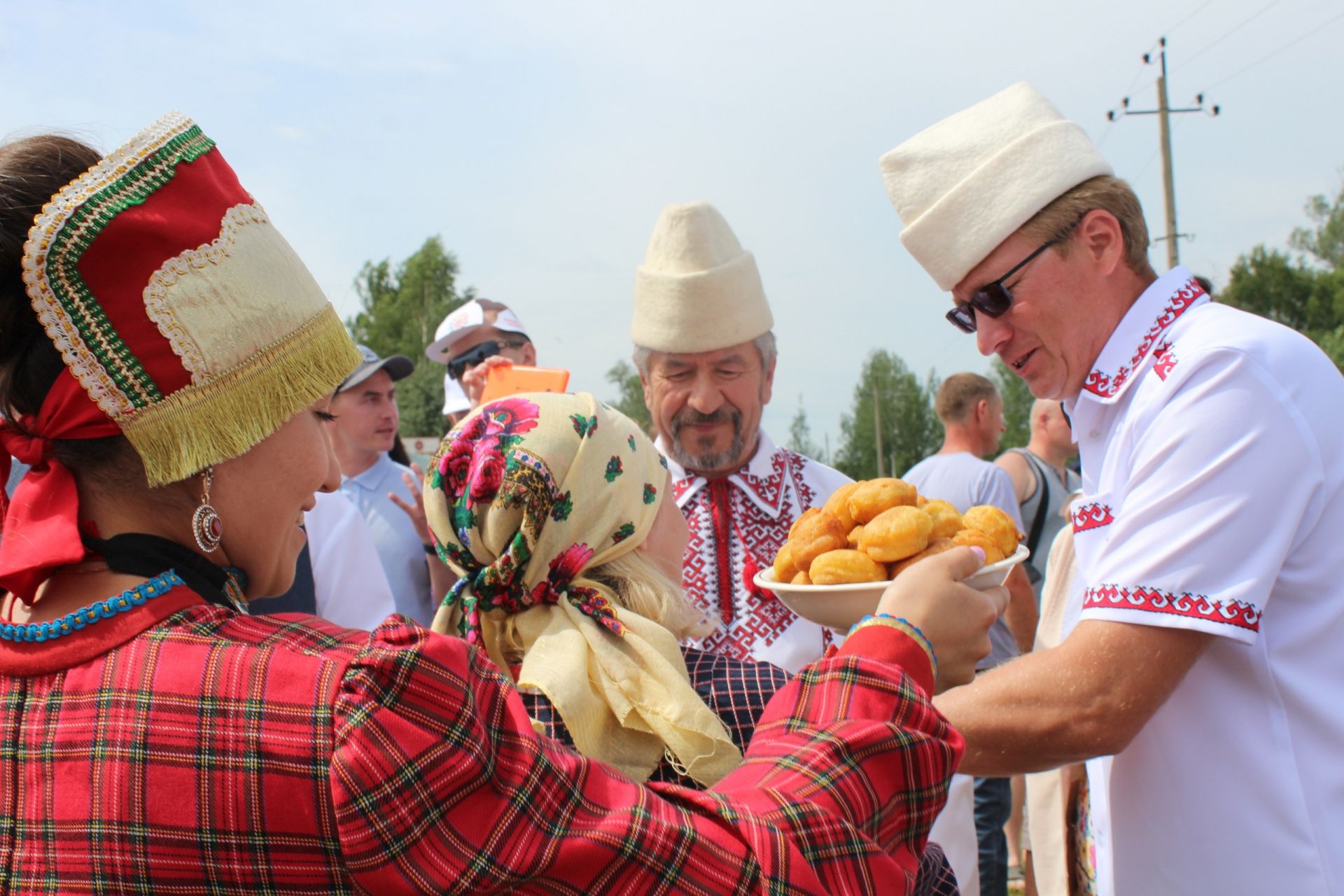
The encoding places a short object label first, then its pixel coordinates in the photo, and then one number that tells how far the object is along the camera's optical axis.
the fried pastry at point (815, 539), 2.20
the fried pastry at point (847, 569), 2.01
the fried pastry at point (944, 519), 2.08
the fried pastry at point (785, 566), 2.24
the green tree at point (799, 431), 61.10
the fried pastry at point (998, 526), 2.13
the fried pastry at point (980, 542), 2.05
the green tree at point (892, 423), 67.06
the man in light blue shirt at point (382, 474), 4.90
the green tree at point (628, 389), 65.94
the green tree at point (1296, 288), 44.59
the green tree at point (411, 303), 43.66
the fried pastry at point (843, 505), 2.23
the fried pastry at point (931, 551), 2.02
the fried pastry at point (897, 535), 2.01
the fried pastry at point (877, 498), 2.18
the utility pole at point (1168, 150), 20.17
